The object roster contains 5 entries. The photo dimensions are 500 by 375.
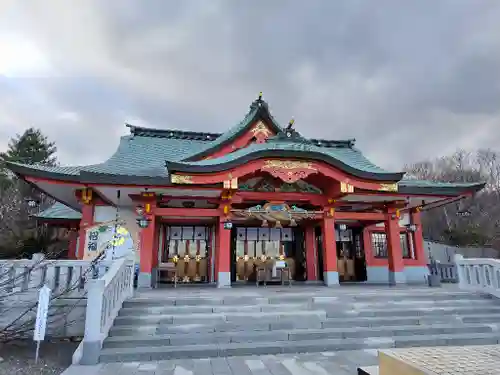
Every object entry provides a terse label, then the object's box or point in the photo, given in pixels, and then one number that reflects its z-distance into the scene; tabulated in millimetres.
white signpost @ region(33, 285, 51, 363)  5211
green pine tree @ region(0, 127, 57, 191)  30359
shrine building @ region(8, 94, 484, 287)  10281
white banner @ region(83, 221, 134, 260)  11008
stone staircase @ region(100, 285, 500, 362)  5729
